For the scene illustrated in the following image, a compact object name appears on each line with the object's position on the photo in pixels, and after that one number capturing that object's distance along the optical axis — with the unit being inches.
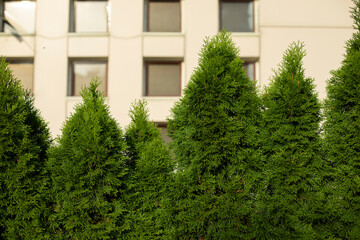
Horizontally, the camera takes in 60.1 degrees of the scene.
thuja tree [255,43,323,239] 265.9
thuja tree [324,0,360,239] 268.2
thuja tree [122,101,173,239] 279.1
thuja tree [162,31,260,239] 265.7
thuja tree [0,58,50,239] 270.5
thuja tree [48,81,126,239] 267.0
